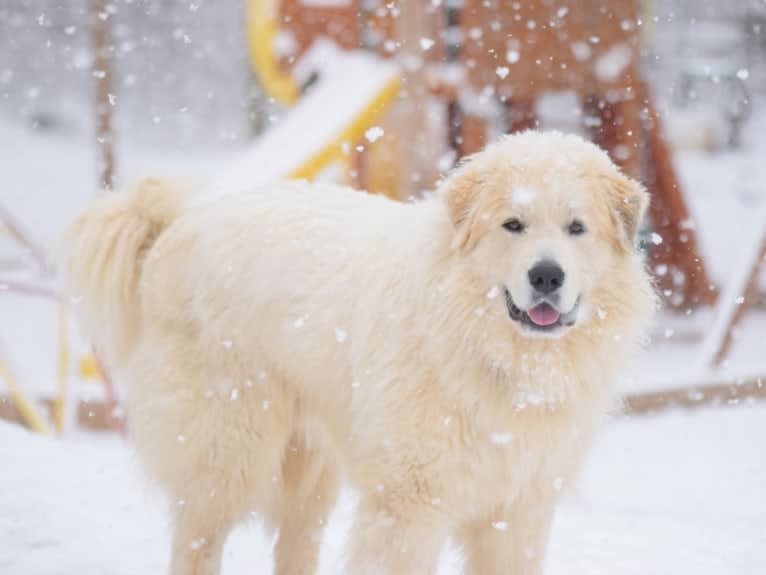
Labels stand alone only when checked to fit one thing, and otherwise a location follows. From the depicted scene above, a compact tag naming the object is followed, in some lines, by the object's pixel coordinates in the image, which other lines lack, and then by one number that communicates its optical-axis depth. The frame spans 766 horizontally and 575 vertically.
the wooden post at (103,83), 20.25
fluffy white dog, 6.60
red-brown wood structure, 18.08
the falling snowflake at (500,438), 6.66
